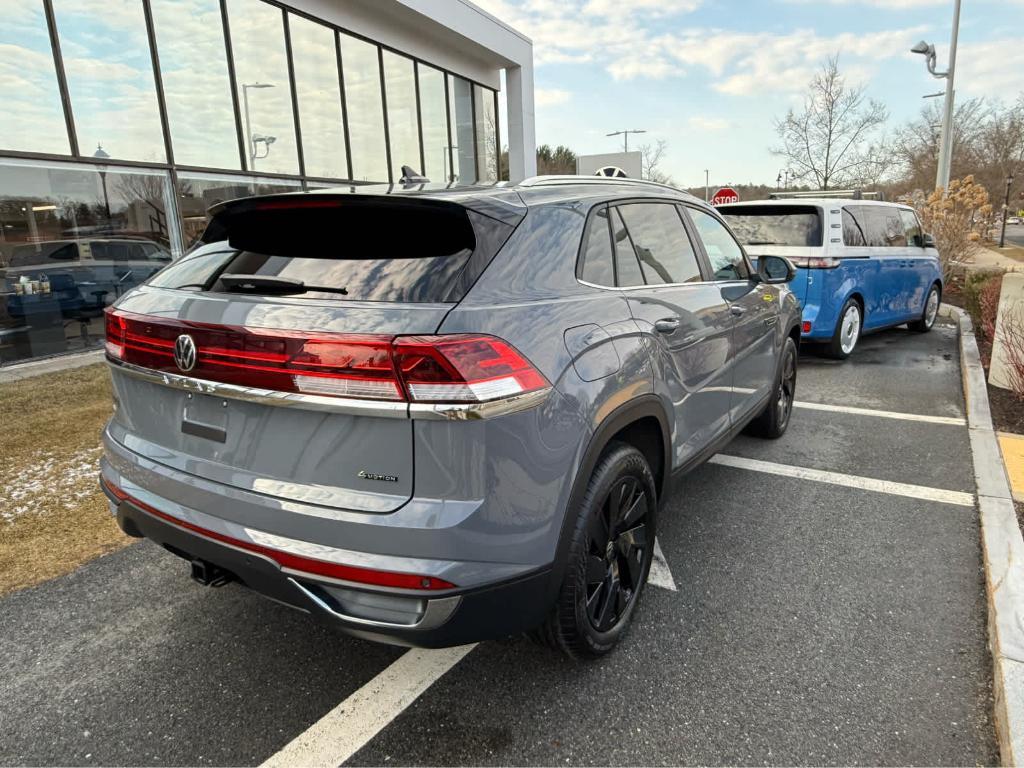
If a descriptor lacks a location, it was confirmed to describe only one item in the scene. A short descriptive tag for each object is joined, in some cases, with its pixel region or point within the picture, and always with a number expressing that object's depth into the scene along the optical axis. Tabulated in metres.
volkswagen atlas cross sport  1.81
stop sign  16.16
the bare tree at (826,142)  16.81
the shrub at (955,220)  13.30
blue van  7.39
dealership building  8.08
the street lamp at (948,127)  15.09
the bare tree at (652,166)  47.98
